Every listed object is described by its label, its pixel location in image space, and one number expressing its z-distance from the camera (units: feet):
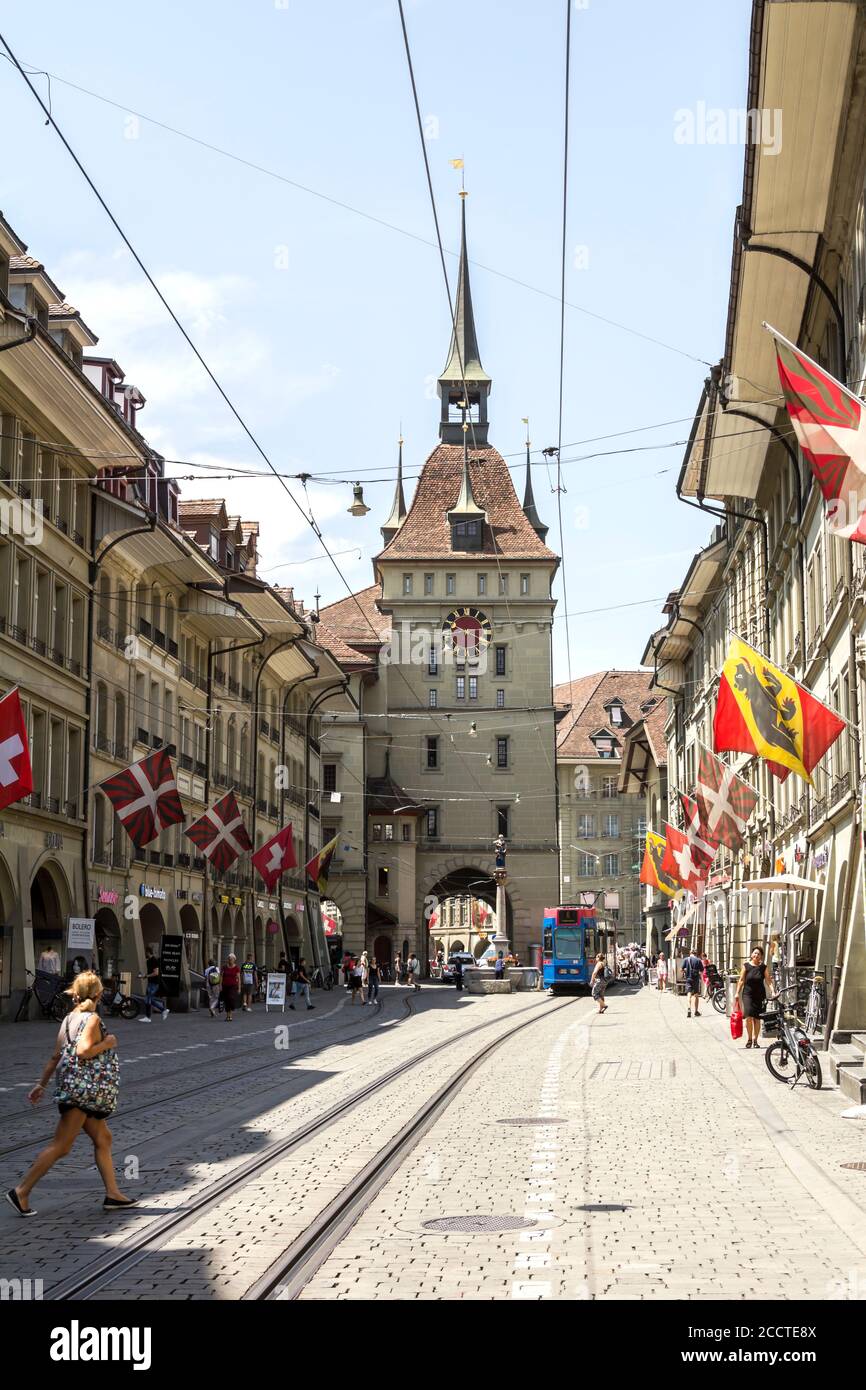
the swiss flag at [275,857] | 148.46
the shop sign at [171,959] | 135.03
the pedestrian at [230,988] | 124.98
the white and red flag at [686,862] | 131.64
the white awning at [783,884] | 87.35
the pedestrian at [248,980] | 151.64
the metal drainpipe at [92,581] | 134.00
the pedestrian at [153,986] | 128.57
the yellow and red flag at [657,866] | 170.09
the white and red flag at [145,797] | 108.88
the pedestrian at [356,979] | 169.55
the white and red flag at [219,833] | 133.28
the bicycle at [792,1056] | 64.95
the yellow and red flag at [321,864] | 197.98
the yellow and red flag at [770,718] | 78.07
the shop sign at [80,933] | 107.76
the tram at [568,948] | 211.20
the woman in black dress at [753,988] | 86.53
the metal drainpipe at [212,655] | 176.14
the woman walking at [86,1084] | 37.14
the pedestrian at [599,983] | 143.84
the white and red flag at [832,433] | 47.42
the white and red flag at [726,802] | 112.98
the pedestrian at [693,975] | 131.85
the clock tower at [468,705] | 306.76
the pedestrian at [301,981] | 158.92
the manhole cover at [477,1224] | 33.73
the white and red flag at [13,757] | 83.92
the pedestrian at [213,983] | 132.05
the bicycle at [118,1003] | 125.29
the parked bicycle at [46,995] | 112.98
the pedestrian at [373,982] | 163.90
